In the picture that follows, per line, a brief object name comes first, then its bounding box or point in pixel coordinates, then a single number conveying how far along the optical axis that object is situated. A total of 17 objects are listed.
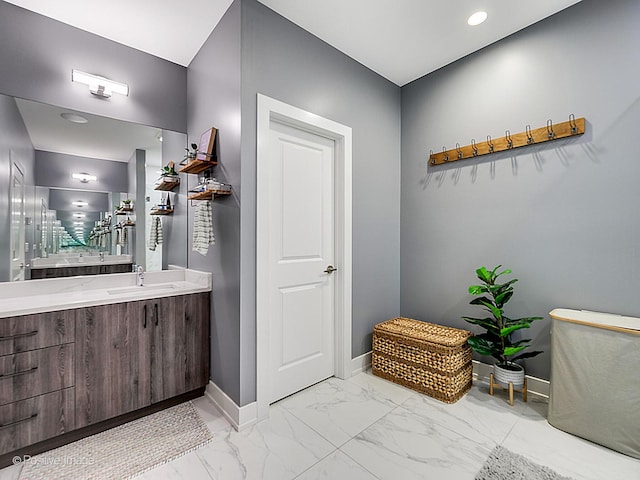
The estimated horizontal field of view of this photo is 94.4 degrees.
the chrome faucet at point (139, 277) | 2.46
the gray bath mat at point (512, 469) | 1.49
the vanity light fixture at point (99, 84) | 2.16
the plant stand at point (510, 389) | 2.14
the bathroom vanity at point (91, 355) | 1.60
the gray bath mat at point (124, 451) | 1.56
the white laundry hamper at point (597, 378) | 1.64
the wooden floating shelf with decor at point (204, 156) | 2.20
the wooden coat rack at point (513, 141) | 2.10
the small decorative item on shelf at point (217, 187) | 2.02
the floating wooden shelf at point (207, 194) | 2.04
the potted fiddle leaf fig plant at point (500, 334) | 2.15
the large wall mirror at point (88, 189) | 2.08
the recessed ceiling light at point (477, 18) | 2.15
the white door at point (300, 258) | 2.24
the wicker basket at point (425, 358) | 2.22
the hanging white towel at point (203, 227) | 2.14
